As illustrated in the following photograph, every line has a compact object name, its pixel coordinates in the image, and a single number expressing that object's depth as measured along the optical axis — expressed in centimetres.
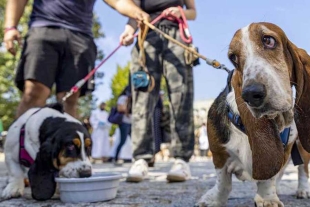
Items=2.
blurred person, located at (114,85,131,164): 845
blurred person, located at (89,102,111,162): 1126
